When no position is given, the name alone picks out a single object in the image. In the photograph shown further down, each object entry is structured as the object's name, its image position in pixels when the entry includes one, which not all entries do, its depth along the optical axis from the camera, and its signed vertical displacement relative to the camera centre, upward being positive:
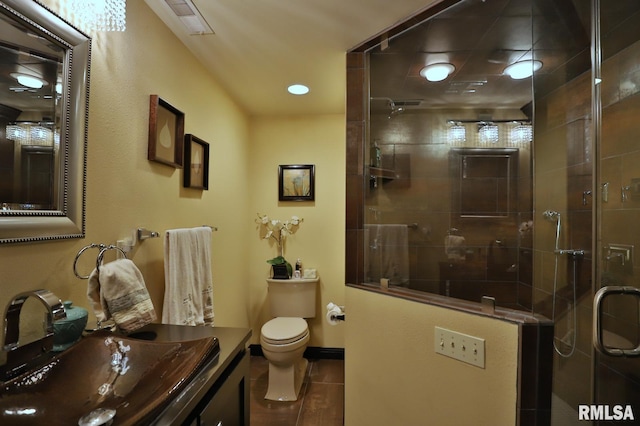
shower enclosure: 1.22 +0.26
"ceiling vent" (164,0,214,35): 1.41 +0.97
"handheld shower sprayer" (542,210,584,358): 1.22 -0.27
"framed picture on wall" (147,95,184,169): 1.46 +0.42
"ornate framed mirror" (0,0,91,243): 0.84 +0.28
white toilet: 2.22 -0.89
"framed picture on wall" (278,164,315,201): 2.88 +0.32
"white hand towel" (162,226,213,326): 1.48 -0.33
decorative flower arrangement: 2.90 -0.12
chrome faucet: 0.78 -0.32
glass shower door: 1.21 +0.11
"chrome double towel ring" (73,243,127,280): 1.04 -0.14
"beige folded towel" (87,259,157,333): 0.99 -0.28
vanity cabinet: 0.80 -0.56
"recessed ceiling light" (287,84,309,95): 2.30 +0.98
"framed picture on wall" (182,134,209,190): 1.80 +0.32
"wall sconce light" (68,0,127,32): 1.05 +0.74
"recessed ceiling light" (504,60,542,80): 1.46 +0.77
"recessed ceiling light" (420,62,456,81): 1.78 +0.87
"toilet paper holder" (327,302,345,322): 2.00 -0.65
